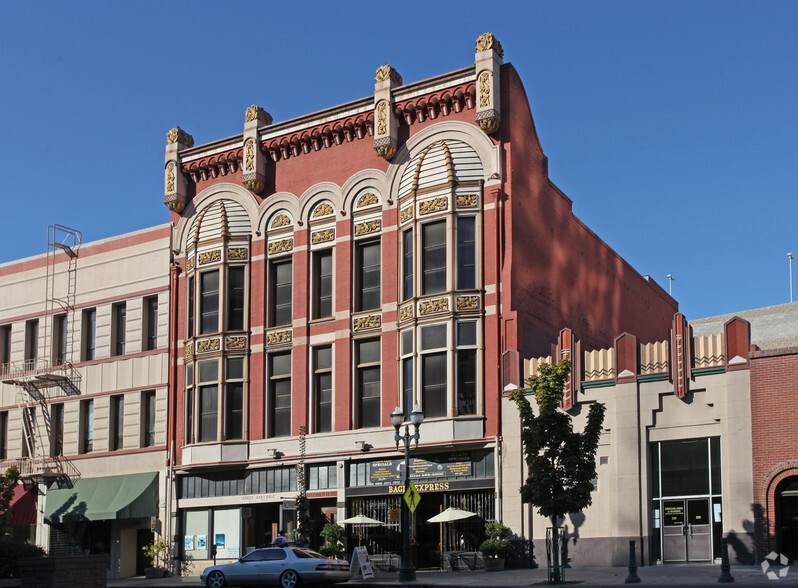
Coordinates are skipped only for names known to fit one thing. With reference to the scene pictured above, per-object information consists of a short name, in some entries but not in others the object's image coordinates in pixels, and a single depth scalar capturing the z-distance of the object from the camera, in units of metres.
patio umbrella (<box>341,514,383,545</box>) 36.06
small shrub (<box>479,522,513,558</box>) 33.62
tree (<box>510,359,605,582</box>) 27.77
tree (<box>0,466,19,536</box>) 39.49
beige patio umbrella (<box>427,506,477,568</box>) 34.28
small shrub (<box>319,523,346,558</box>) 36.56
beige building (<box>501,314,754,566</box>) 30.81
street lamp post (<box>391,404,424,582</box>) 29.75
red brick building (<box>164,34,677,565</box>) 36.72
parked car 29.53
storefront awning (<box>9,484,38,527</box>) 47.16
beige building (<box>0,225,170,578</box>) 45.12
